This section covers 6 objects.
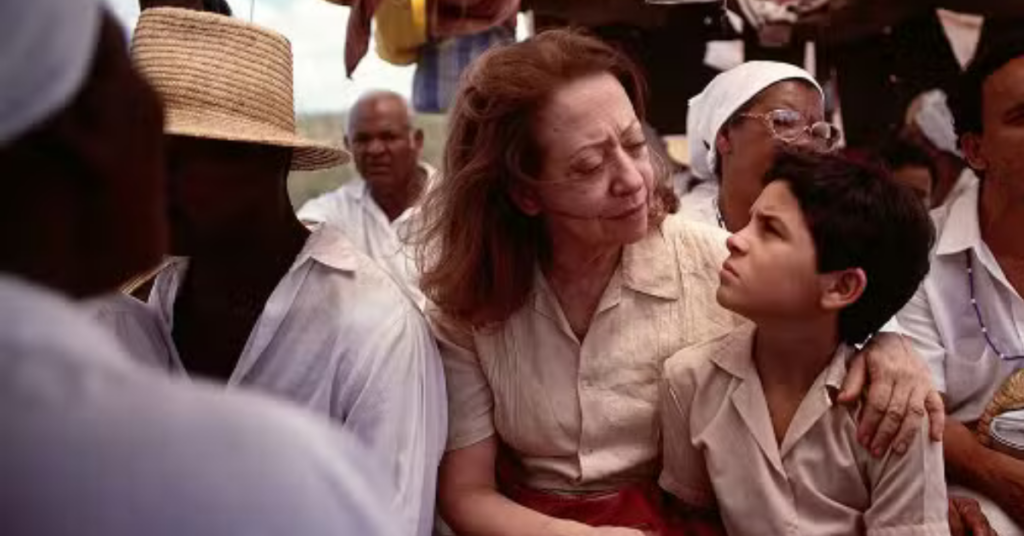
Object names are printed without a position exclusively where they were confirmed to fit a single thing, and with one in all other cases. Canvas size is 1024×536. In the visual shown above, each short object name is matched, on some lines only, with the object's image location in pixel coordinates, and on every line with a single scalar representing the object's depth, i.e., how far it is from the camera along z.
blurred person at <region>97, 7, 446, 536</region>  1.76
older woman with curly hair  1.97
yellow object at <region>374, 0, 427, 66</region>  2.96
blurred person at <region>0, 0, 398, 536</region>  0.67
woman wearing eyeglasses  2.70
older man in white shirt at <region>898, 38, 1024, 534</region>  2.38
